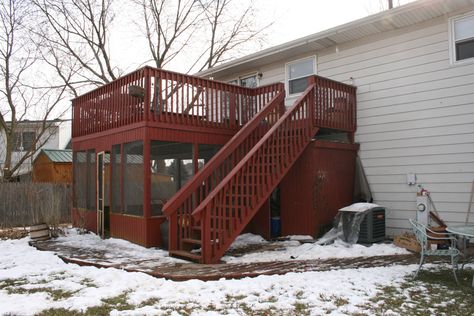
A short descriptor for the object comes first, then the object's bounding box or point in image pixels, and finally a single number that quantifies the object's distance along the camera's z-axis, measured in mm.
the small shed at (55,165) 18906
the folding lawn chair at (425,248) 5508
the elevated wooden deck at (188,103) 8406
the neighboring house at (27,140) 23047
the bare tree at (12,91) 18578
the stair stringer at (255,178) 6758
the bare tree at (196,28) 23062
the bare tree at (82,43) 21016
